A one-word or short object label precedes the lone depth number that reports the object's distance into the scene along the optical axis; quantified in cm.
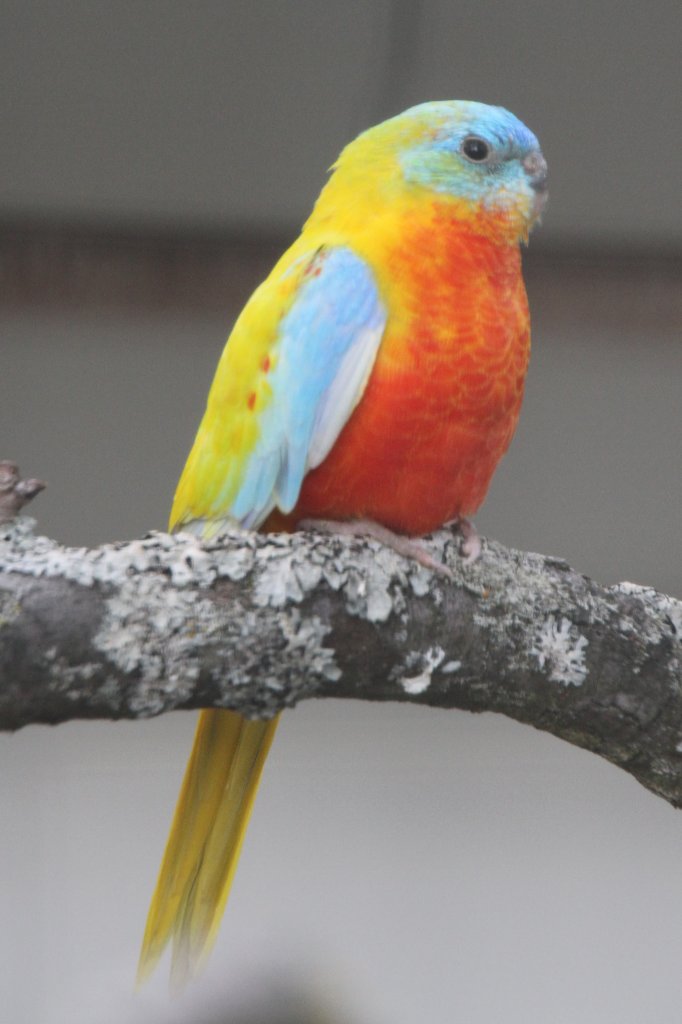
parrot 301
